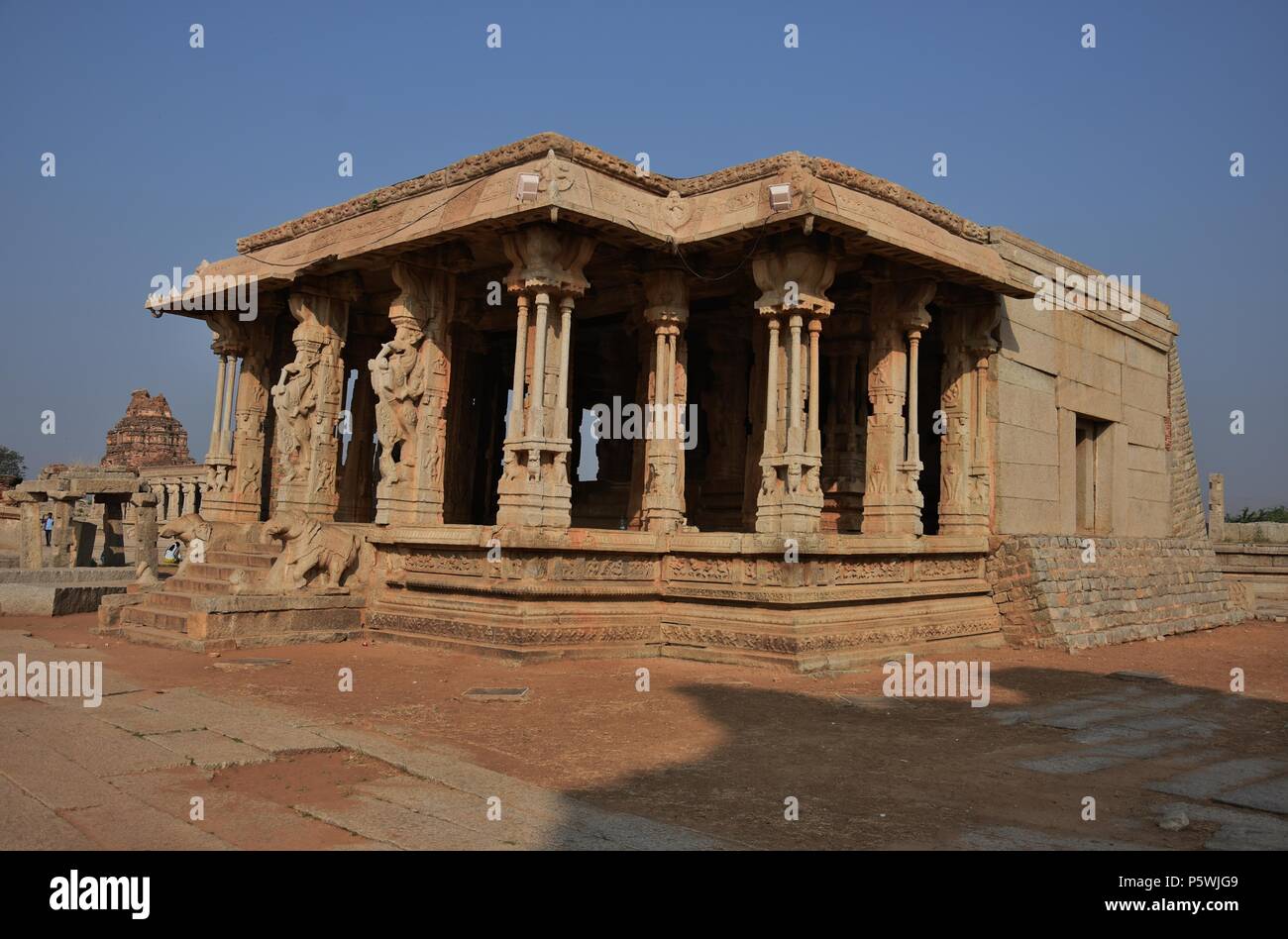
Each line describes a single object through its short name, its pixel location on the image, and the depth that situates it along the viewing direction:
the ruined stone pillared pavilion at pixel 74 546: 13.54
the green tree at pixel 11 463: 67.58
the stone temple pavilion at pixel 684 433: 10.38
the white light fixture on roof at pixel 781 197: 10.16
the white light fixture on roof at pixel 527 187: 10.08
